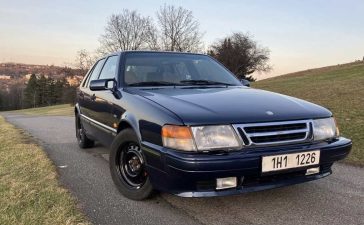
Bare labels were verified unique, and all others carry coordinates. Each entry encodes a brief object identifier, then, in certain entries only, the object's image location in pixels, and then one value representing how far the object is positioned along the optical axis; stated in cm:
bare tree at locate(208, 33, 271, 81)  6241
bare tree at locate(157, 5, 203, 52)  4706
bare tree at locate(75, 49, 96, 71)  5056
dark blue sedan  327
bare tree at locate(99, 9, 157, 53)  5025
